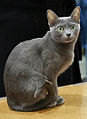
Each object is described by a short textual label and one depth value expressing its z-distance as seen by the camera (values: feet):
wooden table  2.56
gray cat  2.61
